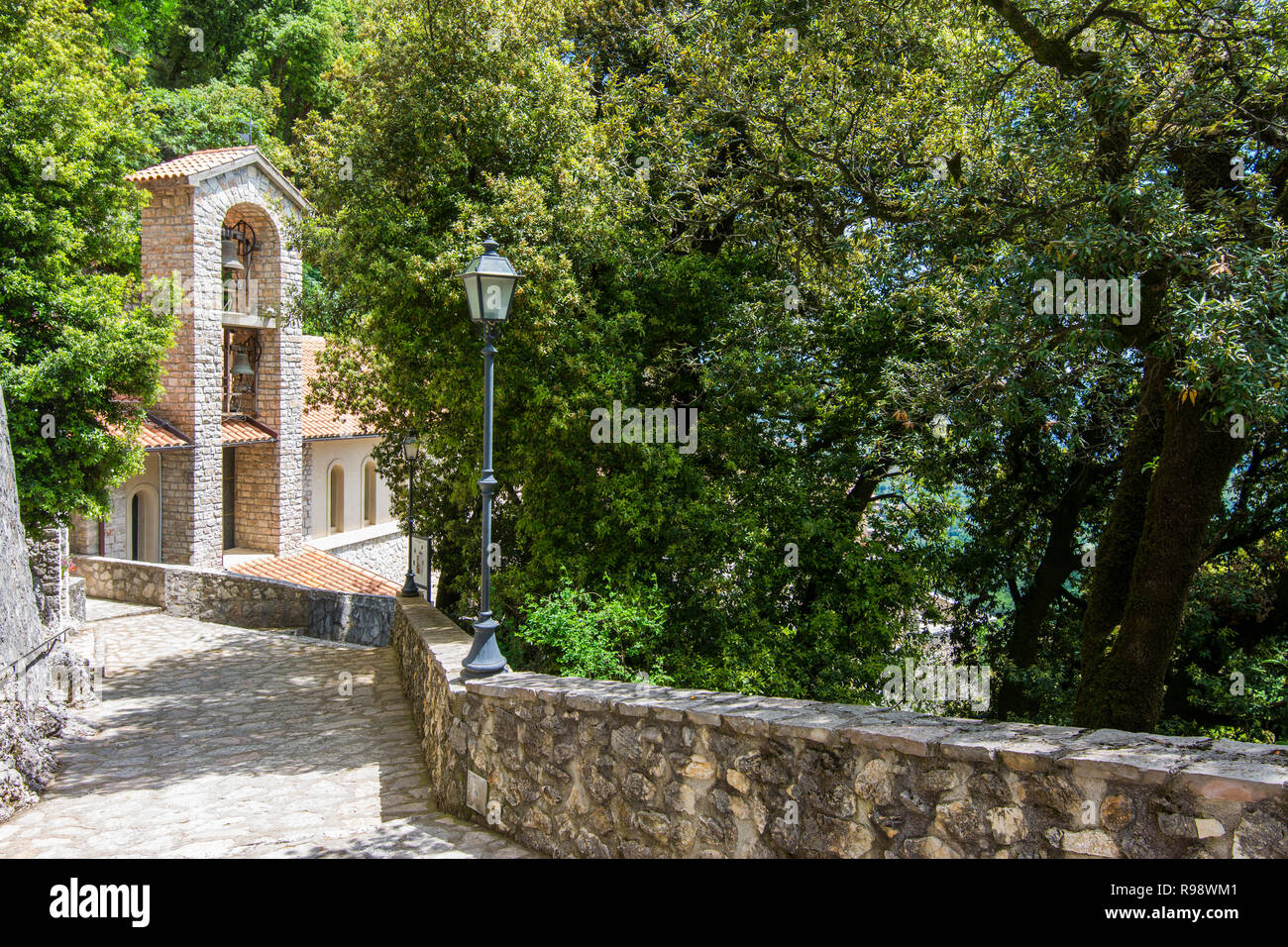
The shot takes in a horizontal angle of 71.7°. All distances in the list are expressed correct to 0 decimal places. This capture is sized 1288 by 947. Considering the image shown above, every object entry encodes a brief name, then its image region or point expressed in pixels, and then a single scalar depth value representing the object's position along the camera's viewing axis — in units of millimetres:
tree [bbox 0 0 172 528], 11266
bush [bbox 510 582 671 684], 7953
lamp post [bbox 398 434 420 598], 13836
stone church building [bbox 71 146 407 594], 19203
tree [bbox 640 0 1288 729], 6180
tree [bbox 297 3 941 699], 9805
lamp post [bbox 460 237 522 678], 6605
